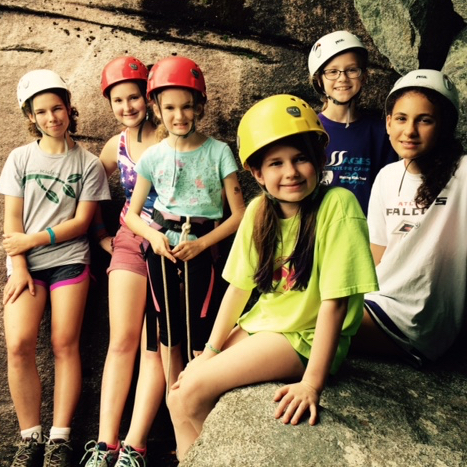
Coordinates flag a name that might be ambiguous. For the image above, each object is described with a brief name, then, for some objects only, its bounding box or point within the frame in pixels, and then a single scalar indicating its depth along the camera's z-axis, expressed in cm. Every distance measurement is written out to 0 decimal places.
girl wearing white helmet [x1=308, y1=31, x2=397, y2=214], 434
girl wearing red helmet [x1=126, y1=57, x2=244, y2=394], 410
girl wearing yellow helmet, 282
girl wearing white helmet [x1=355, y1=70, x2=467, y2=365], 347
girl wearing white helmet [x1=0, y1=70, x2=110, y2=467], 448
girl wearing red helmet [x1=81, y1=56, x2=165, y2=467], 424
